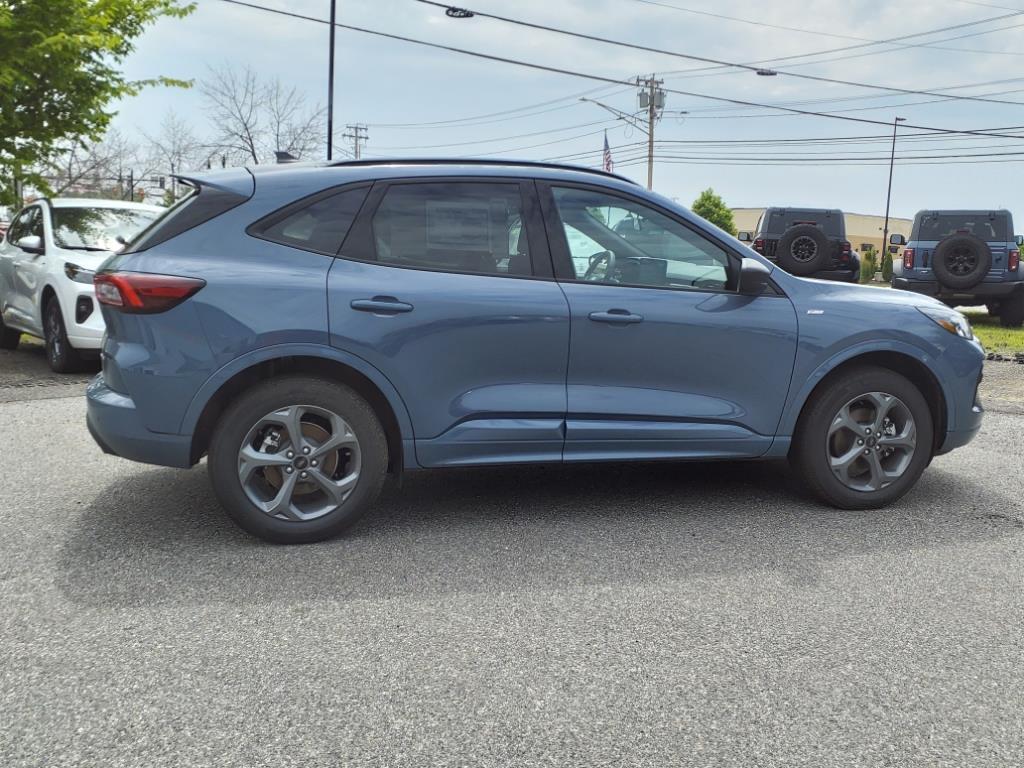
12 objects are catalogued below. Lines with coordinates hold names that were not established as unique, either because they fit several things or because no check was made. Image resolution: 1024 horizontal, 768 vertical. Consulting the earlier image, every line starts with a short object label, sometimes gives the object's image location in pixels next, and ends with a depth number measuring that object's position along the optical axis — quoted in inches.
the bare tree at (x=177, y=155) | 2225.6
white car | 361.7
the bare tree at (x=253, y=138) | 1758.1
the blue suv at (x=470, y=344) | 161.2
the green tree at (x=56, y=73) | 421.4
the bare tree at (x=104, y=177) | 2175.3
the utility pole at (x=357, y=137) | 3253.7
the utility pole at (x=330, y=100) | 1096.8
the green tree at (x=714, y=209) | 3398.1
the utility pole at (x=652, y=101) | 2043.6
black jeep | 671.1
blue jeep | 586.9
